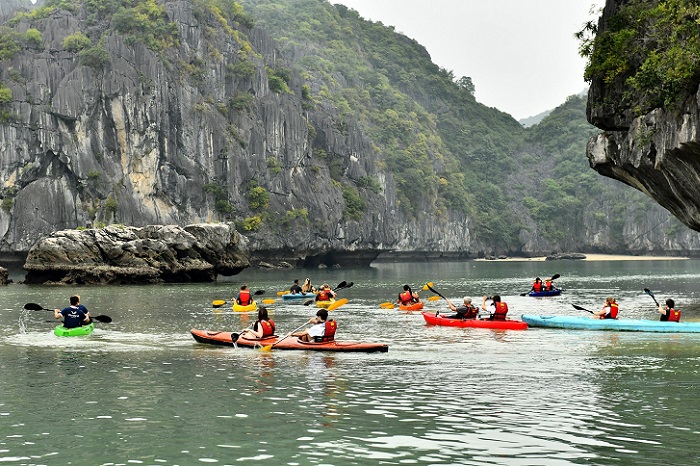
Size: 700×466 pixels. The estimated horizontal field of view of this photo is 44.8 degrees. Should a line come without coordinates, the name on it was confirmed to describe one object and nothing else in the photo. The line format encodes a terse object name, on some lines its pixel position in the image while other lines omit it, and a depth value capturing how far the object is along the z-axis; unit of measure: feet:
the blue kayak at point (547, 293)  163.94
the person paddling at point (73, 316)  94.84
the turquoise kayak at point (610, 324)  93.45
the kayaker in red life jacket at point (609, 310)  101.76
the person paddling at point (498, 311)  101.65
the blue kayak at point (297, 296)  156.66
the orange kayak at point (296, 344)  78.59
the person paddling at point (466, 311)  104.73
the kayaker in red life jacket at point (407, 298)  134.00
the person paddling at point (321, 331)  79.77
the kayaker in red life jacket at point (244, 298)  133.28
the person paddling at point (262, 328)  81.76
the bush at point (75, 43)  303.07
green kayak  95.09
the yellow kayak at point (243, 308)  130.21
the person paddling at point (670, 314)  97.86
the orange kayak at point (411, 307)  131.64
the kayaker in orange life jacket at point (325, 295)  134.66
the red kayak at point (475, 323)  100.76
